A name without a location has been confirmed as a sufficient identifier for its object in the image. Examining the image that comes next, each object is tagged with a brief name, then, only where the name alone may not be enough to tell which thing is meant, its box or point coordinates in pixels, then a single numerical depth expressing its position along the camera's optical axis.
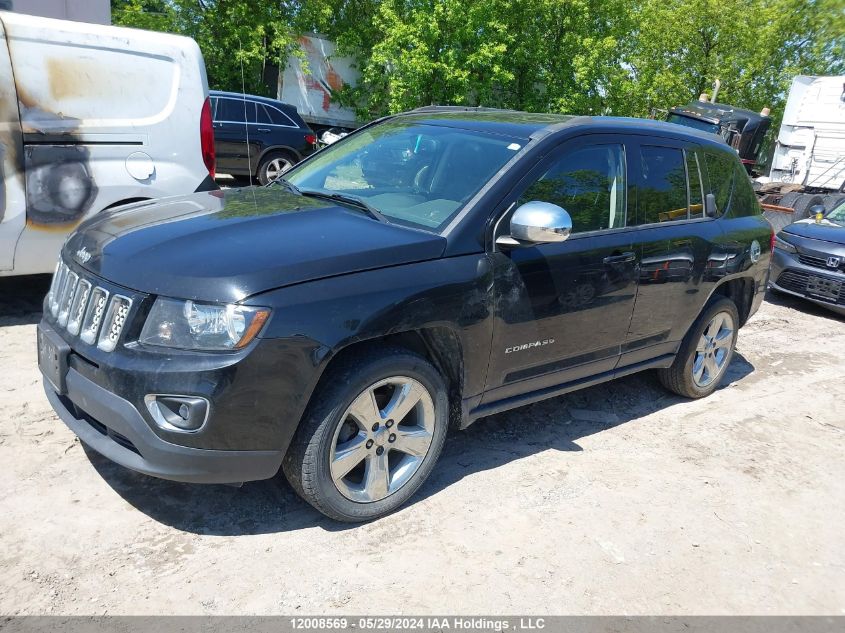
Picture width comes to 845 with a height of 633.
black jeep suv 2.74
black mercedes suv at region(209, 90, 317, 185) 12.72
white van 5.04
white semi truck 14.27
